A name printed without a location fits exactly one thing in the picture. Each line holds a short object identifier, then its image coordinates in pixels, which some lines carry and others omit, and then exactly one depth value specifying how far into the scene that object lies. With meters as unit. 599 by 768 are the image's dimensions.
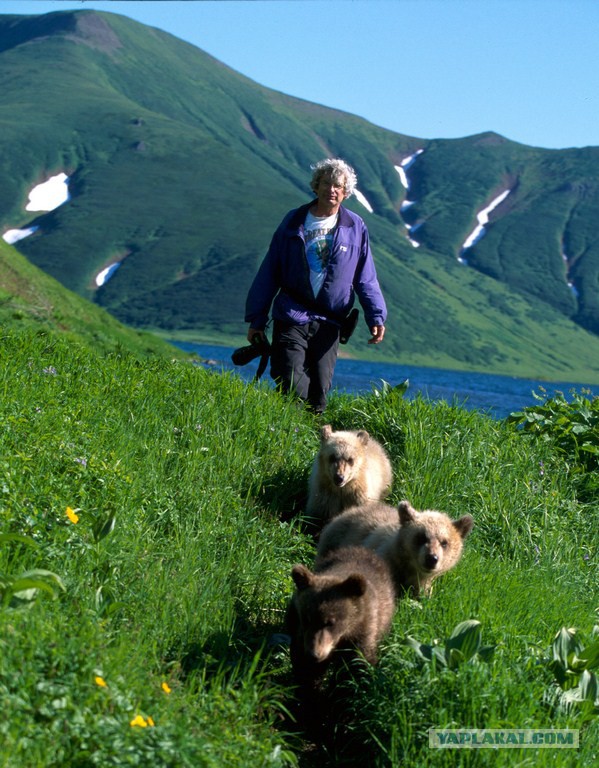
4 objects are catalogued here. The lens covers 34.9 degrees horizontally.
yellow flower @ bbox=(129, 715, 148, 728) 4.15
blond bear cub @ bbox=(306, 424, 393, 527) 8.18
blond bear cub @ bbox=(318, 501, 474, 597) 6.64
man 10.06
